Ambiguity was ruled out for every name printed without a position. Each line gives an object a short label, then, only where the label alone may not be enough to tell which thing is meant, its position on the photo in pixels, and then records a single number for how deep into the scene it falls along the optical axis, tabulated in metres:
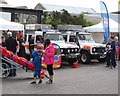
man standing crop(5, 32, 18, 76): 12.12
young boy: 10.12
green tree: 29.59
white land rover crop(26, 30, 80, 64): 15.86
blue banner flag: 19.94
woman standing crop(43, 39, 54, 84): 10.01
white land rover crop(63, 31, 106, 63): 17.28
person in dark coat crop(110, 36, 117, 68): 14.70
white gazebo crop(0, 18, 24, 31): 15.23
